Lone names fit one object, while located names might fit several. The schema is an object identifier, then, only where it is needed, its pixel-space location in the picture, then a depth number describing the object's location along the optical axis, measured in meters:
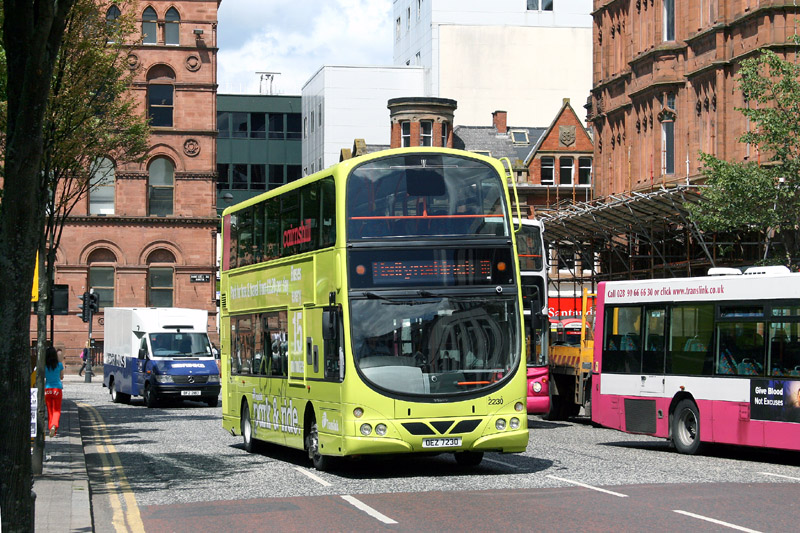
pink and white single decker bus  17.66
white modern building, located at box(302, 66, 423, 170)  84.31
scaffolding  32.97
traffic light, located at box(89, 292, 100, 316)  52.56
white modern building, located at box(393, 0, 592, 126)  81.94
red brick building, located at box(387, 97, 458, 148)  67.50
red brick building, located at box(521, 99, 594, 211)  68.56
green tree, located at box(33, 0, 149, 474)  19.19
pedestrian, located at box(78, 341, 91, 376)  55.44
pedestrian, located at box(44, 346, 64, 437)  22.92
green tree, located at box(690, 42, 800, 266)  25.00
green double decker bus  15.27
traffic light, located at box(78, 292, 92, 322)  52.78
